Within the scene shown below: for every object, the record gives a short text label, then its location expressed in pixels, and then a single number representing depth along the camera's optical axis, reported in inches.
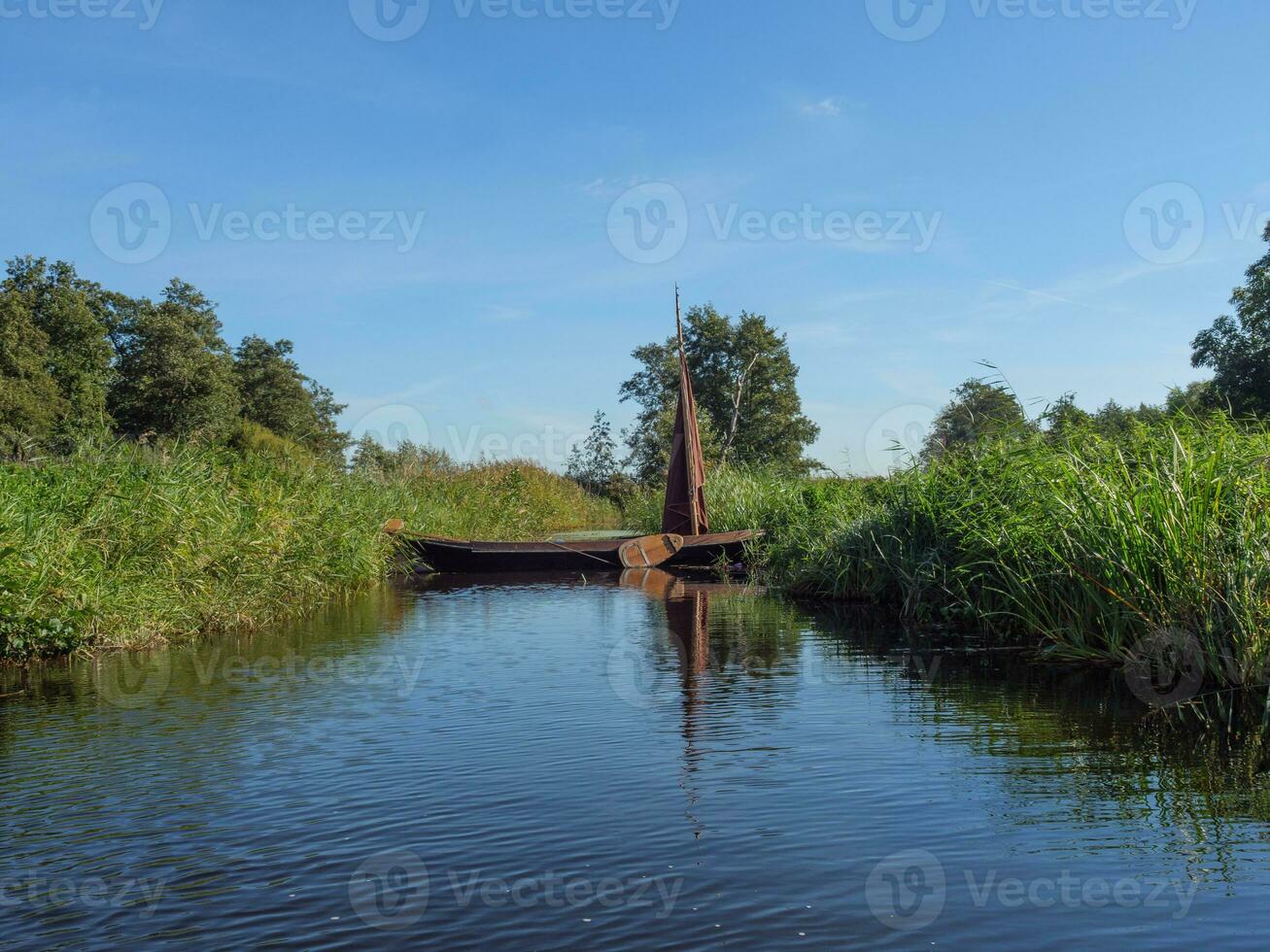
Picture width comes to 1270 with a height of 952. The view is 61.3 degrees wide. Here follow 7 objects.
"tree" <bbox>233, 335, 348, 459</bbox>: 2081.7
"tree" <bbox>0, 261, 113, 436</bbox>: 1798.7
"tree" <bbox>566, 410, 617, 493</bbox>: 1943.9
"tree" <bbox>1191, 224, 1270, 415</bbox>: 1585.9
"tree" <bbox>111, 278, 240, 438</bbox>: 1828.2
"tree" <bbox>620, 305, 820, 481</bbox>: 2023.9
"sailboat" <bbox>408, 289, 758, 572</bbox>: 917.2
